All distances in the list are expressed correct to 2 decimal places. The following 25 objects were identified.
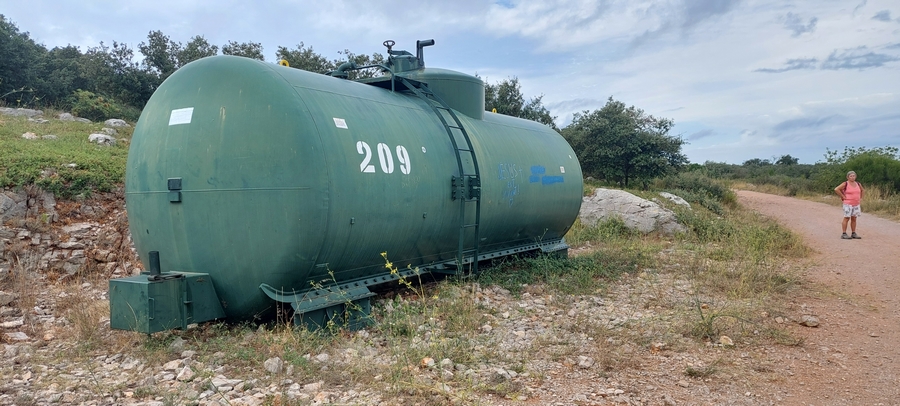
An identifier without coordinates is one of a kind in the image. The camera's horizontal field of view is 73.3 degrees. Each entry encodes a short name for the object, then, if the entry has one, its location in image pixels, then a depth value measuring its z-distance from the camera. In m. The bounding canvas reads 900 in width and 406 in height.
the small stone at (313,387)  4.41
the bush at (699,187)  22.85
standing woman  13.53
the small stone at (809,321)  6.66
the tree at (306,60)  24.30
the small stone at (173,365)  4.92
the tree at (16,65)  23.02
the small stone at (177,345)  5.34
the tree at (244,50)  25.33
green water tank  5.45
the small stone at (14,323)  6.39
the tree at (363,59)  25.70
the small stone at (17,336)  5.95
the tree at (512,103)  27.14
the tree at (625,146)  23.83
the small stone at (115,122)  16.69
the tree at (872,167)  25.00
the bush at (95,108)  19.03
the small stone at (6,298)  7.30
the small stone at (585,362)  5.03
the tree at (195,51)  24.86
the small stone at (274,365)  4.79
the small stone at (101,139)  13.02
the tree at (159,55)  24.39
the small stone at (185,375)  4.63
